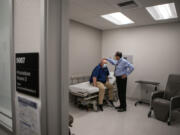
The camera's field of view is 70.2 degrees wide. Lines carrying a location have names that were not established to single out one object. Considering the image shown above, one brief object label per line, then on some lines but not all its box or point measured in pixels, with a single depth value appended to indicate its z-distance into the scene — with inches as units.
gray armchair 108.5
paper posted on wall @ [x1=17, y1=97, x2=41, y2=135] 29.4
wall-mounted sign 28.7
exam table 127.0
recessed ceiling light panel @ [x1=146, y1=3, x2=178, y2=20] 108.3
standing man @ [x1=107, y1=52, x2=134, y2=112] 131.8
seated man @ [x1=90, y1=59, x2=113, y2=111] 136.2
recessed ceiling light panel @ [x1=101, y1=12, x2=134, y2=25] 133.1
